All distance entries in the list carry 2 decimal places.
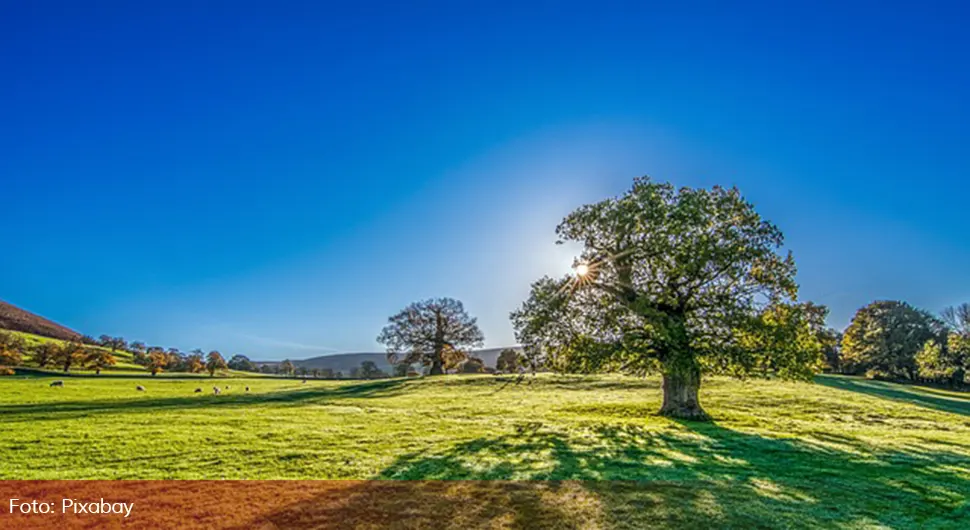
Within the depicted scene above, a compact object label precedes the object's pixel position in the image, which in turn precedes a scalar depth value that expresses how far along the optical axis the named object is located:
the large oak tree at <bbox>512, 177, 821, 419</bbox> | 21.09
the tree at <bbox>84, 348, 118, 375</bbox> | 59.12
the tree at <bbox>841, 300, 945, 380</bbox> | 65.88
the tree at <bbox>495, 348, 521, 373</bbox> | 63.21
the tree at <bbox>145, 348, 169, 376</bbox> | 60.94
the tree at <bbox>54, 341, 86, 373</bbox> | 58.32
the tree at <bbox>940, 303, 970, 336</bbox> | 70.00
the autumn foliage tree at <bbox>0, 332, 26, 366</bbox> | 54.44
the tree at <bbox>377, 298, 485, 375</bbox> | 62.59
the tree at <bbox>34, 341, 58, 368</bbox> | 59.08
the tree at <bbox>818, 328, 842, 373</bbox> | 76.56
